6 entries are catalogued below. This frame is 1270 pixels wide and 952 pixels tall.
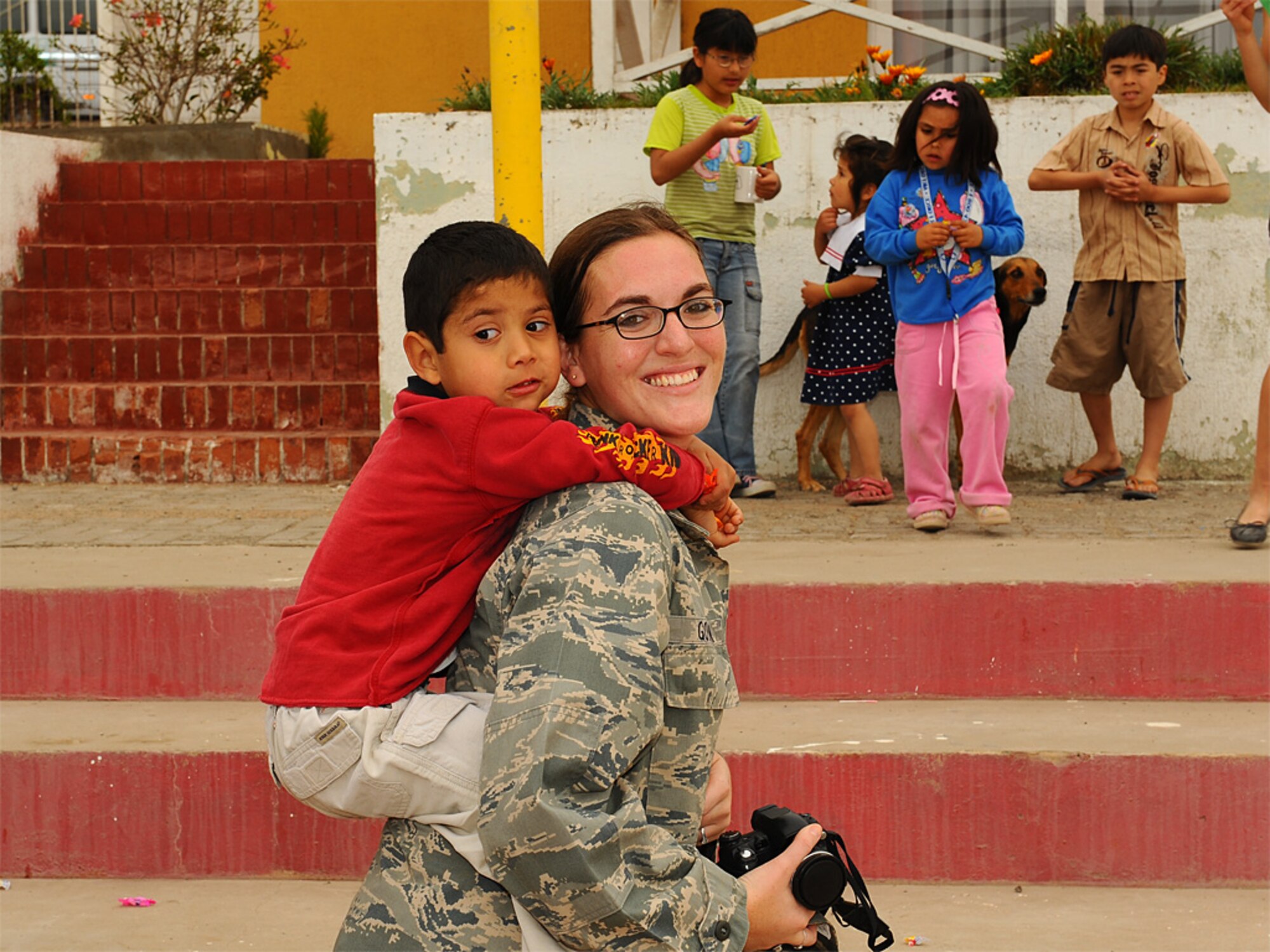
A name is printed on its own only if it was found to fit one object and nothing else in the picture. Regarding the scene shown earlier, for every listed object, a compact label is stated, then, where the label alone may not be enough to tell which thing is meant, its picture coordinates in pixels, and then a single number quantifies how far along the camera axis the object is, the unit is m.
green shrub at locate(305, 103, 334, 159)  10.85
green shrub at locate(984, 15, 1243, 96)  7.28
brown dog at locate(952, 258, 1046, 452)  6.53
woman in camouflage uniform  1.47
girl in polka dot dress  6.43
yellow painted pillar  3.83
